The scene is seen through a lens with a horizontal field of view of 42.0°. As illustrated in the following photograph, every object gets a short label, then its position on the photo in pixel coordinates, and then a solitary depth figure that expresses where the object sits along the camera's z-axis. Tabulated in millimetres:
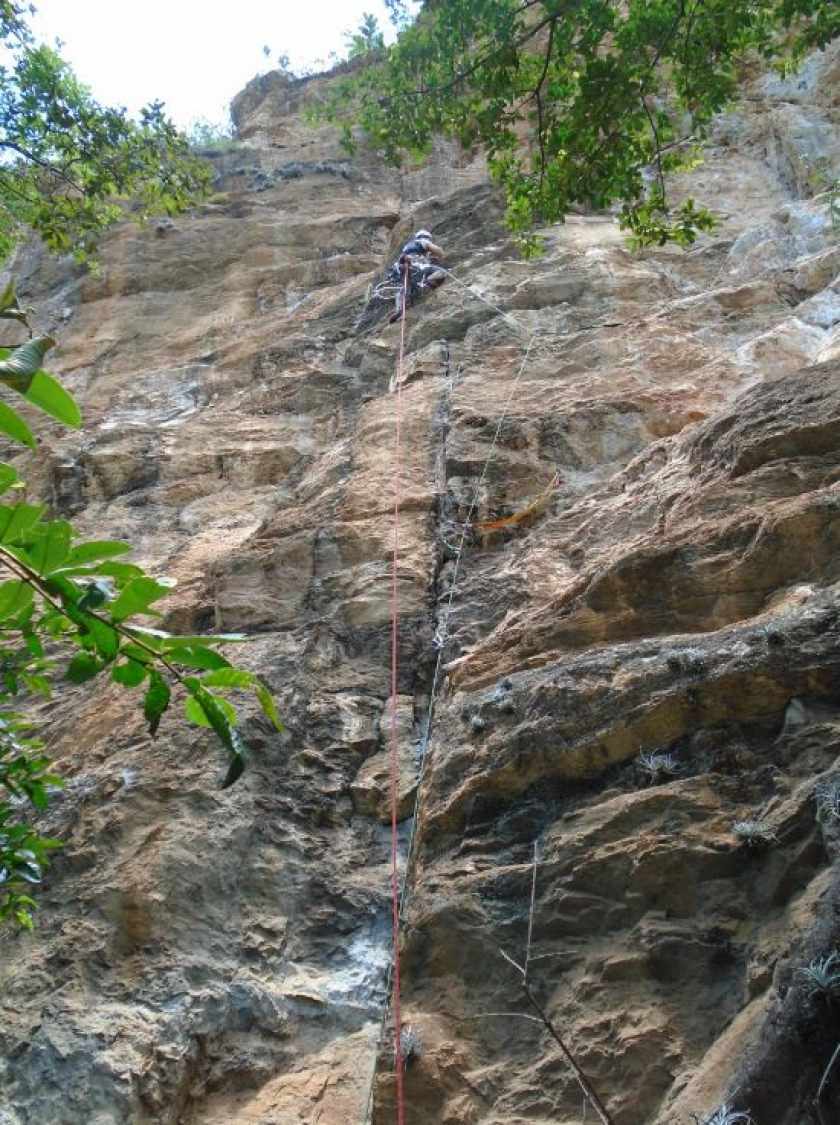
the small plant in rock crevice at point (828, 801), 2963
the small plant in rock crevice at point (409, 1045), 3369
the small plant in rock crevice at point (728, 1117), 2379
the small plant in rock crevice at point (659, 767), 3650
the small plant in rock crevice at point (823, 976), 2377
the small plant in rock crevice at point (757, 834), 3133
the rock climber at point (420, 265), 9797
